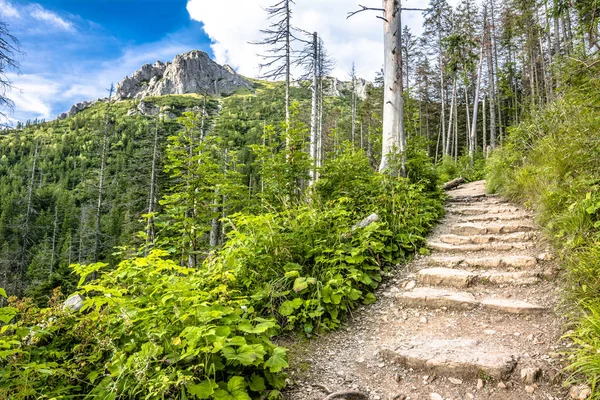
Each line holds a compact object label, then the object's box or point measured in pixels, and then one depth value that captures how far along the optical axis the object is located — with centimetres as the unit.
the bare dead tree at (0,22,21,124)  754
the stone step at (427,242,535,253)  427
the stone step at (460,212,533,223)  523
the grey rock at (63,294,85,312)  304
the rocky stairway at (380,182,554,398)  237
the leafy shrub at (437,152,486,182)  1459
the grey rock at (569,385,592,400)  186
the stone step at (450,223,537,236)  480
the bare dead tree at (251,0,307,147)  1642
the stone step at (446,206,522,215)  587
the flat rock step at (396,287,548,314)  301
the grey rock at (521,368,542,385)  213
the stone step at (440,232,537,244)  448
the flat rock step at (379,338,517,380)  224
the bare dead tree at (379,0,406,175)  657
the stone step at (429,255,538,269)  380
